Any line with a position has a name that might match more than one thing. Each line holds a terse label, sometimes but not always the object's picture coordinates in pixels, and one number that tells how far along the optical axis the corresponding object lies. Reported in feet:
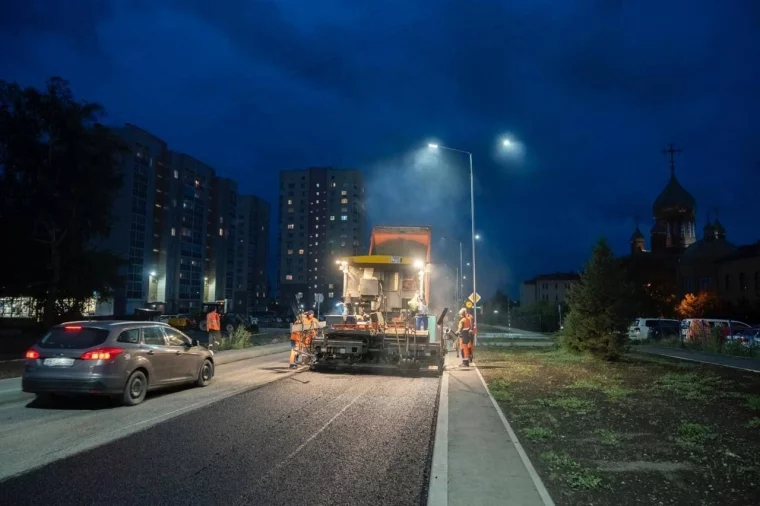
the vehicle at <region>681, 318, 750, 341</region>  90.16
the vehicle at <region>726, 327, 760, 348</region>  73.97
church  197.57
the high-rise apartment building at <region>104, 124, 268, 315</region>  255.91
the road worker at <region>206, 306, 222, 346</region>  66.81
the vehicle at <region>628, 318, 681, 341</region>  111.46
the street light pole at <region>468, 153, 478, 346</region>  92.52
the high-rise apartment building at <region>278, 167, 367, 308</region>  428.97
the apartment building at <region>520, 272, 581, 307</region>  406.00
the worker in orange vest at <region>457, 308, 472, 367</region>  59.41
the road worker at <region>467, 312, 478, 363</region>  59.98
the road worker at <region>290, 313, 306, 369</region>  56.03
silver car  32.04
